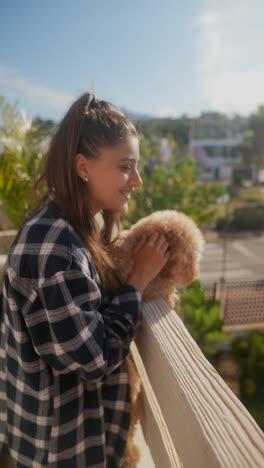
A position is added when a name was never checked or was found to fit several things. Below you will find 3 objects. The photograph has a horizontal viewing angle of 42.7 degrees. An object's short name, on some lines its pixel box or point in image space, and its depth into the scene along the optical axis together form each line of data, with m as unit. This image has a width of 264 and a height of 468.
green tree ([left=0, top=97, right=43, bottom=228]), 2.44
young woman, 0.89
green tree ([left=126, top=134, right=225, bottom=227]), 6.09
